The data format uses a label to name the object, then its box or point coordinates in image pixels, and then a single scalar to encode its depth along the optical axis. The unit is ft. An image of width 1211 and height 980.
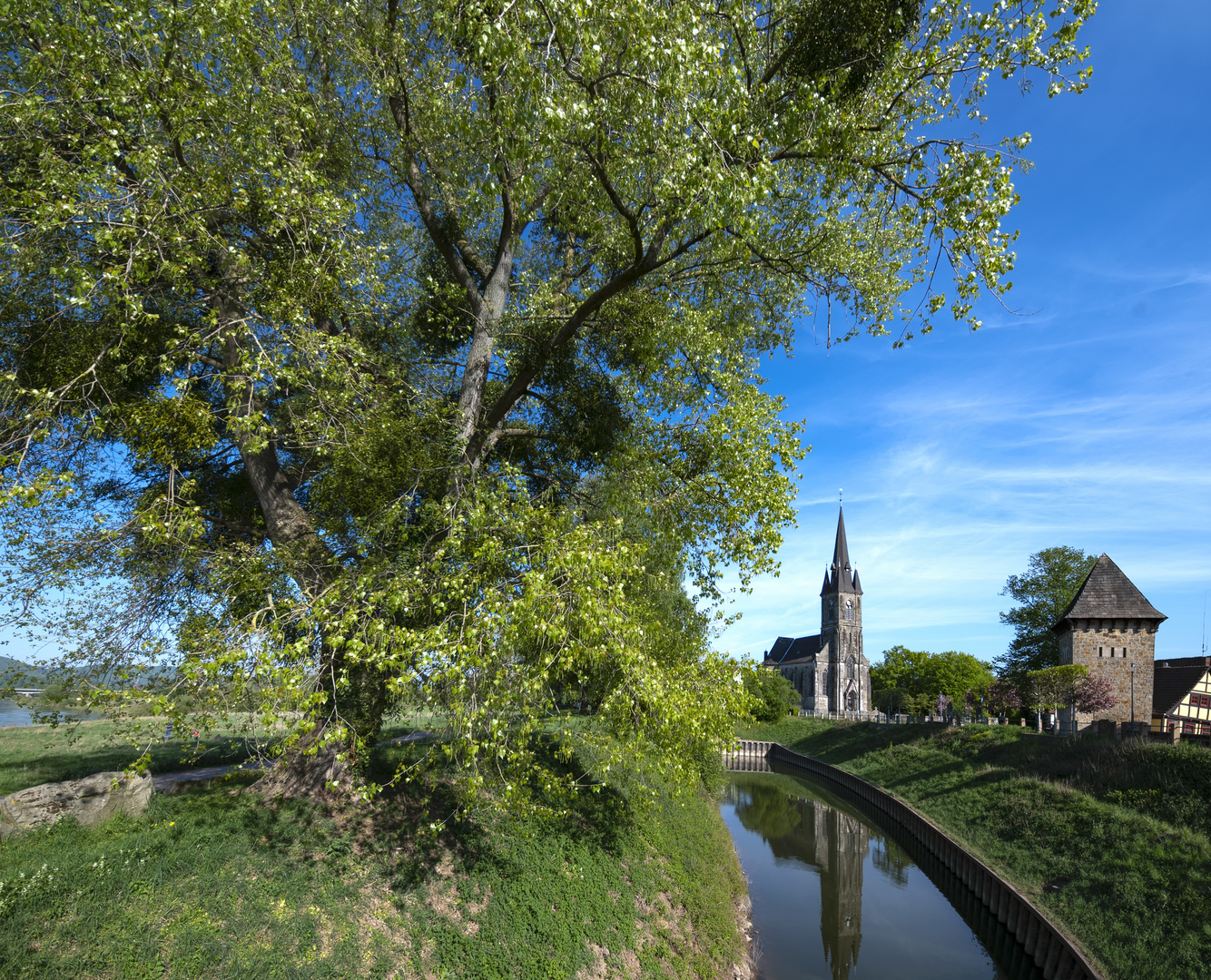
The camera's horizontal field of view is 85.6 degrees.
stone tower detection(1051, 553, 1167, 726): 124.47
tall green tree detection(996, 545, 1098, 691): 166.91
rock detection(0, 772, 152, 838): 27.66
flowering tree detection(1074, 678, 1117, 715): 116.47
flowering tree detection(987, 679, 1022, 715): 132.16
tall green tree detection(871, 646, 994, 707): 213.25
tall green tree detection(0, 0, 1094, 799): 24.95
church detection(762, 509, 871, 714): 300.40
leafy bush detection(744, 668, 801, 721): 202.69
